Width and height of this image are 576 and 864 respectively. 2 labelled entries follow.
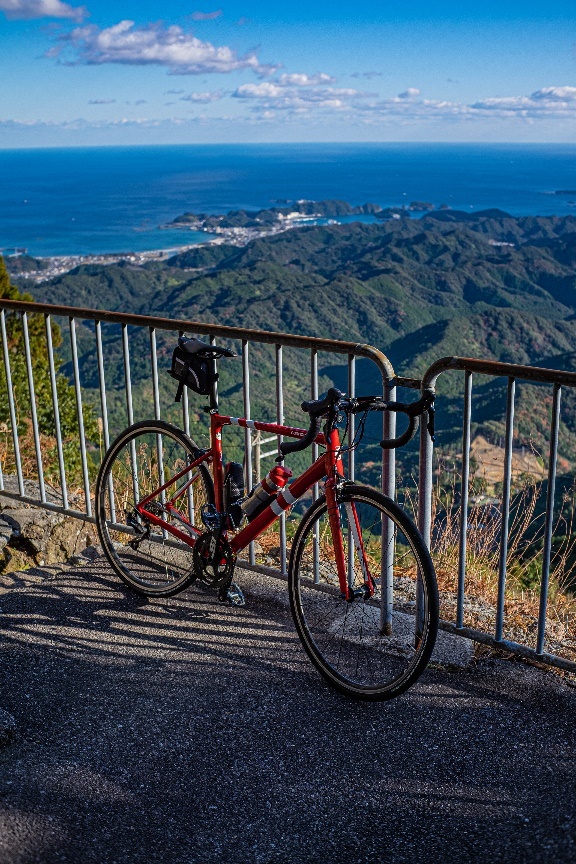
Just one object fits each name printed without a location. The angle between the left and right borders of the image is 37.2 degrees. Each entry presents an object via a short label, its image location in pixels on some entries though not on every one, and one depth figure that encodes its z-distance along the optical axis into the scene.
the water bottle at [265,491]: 3.63
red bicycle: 3.33
